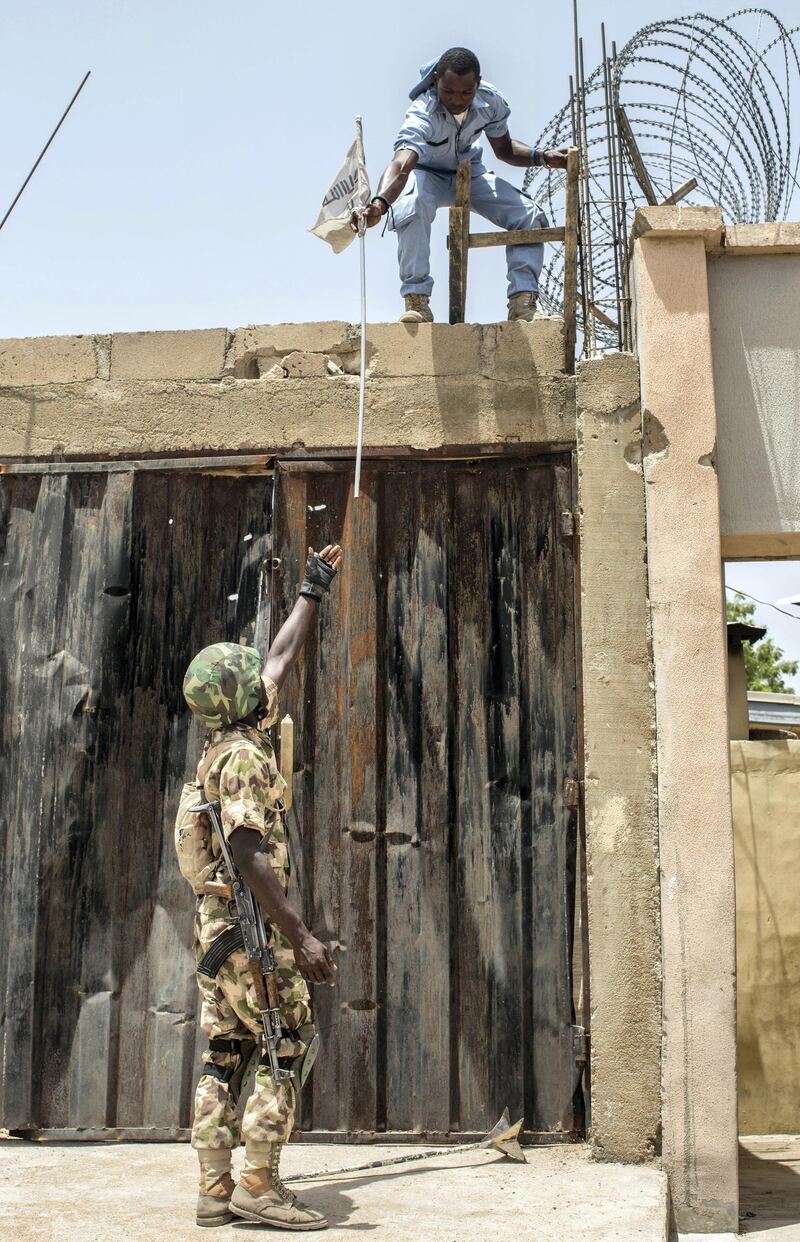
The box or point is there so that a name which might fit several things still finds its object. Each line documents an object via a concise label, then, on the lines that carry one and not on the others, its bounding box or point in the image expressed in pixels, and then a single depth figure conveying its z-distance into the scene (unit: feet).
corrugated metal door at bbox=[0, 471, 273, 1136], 15.88
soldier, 11.63
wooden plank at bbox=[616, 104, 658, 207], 21.54
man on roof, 17.33
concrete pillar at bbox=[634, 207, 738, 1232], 13.83
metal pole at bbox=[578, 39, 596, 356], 21.35
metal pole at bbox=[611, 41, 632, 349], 17.89
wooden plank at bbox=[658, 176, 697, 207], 18.33
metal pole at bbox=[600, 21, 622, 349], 21.98
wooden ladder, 16.11
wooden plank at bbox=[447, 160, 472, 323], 16.29
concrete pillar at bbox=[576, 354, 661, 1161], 14.39
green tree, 85.71
